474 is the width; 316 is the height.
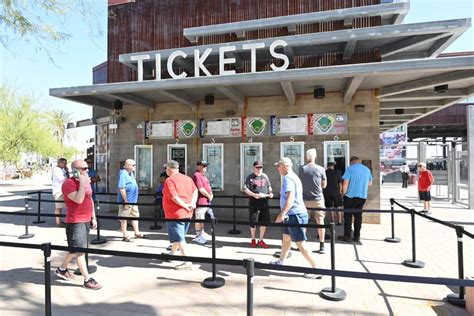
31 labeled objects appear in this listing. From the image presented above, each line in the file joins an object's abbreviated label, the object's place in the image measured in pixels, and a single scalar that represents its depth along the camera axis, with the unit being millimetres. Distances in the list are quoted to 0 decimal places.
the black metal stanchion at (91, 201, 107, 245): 6884
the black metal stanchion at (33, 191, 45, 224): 9430
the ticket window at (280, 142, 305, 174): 8969
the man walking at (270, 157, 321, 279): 4684
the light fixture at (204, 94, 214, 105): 9242
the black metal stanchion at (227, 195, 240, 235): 7797
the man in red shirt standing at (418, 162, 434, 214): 10703
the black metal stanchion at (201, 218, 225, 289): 4506
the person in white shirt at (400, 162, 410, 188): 22250
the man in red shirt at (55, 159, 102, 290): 4469
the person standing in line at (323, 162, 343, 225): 7871
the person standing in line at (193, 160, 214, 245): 6656
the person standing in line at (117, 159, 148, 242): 6828
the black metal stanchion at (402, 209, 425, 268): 5348
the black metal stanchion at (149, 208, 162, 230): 8438
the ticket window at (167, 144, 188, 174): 9922
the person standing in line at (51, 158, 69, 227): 8688
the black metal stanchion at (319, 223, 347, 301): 4094
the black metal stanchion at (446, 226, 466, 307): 3986
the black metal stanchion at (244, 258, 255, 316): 2734
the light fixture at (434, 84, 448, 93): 8258
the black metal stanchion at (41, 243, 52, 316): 3296
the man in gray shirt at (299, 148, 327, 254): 6316
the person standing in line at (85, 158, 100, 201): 9873
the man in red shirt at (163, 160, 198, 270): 5199
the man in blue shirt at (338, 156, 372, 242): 6840
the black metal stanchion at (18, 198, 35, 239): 7598
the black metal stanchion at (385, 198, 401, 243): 6914
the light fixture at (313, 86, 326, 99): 8328
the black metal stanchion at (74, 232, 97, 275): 5061
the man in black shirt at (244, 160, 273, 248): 6441
